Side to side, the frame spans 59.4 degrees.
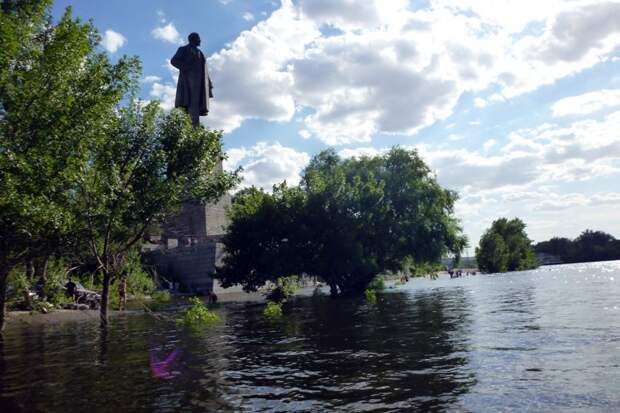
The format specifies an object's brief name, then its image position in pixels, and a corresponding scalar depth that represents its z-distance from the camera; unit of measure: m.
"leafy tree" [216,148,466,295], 52.28
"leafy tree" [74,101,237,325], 27.94
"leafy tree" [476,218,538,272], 126.38
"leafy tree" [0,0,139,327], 21.39
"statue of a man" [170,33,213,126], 77.62
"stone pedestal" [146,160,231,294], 70.75
